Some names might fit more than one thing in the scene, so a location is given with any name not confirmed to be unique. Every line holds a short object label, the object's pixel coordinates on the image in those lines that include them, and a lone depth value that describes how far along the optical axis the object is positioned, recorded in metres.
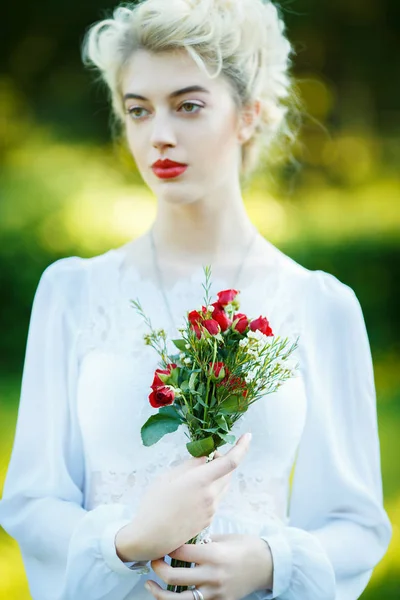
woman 2.08
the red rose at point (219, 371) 1.95
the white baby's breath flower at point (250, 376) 1.99
